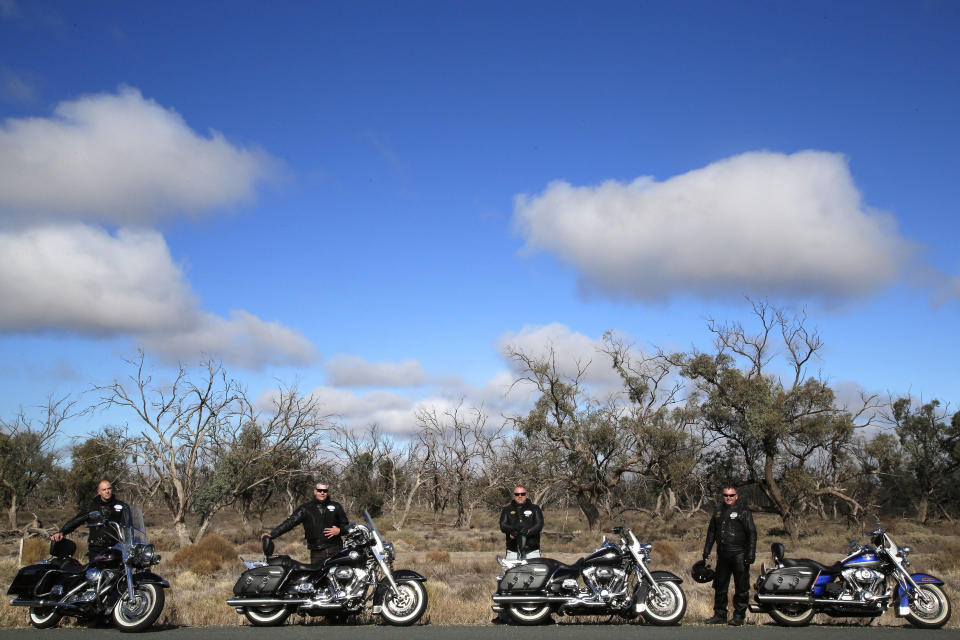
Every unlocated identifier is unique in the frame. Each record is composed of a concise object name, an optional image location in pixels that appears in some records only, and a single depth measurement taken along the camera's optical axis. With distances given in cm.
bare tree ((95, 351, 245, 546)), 2483
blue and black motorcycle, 924
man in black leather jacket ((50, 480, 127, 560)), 935
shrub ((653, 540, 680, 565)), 2125
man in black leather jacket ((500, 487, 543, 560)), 1070
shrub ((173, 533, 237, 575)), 1801
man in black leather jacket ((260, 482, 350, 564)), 983
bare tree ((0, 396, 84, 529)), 3769
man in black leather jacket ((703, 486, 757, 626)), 974
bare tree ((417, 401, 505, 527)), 4327
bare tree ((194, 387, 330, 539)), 2641
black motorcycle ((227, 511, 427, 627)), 919
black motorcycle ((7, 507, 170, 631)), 882
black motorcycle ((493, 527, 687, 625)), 940
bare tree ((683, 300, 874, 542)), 3128
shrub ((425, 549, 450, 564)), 2048
